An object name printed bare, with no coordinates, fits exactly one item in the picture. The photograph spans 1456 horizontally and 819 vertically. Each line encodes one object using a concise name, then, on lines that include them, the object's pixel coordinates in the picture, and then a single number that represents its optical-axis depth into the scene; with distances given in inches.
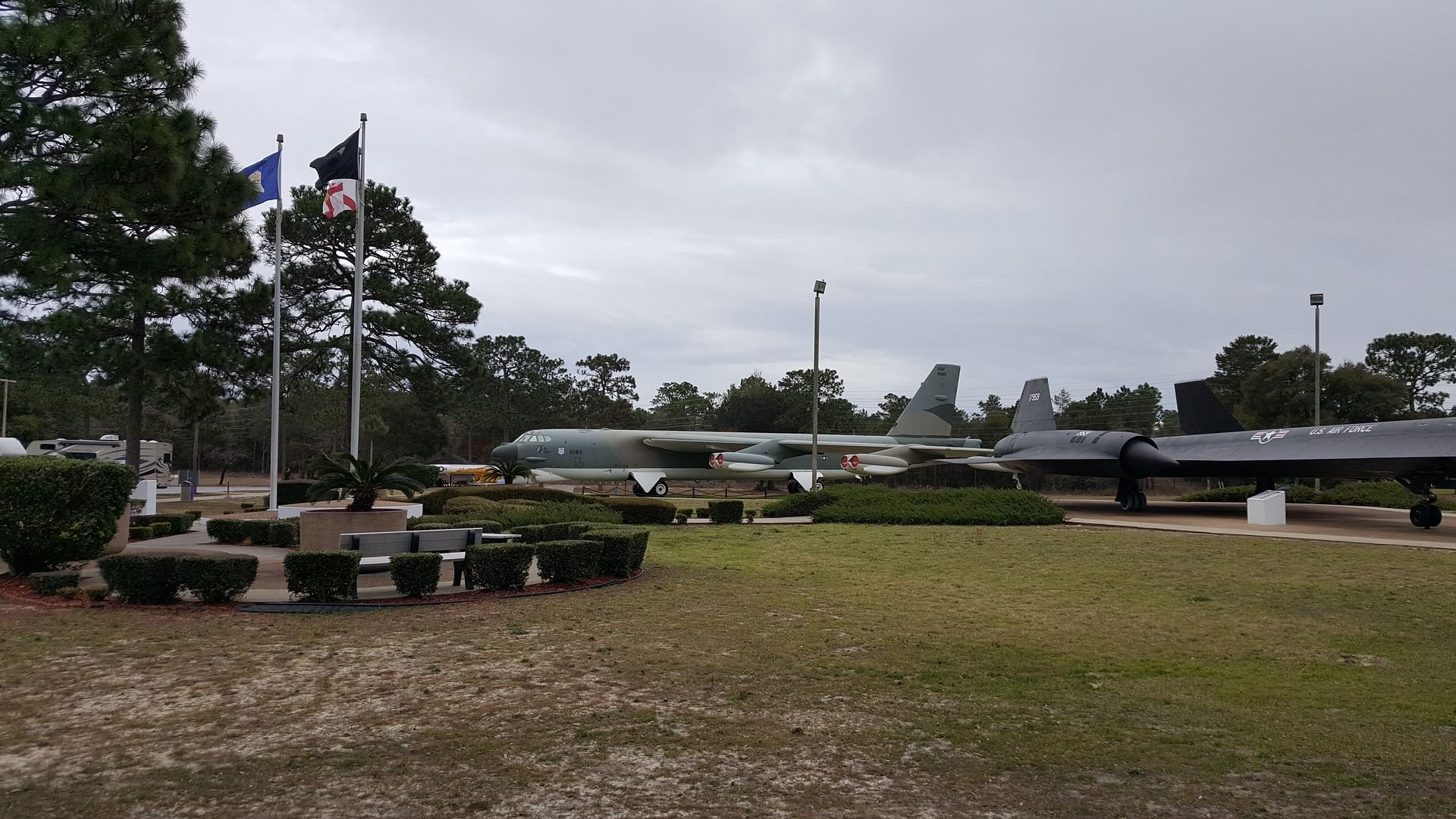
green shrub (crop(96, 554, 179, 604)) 360.5
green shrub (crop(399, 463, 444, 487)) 529.3
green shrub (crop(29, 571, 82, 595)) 383.6
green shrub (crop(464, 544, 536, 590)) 399.9
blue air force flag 733.3
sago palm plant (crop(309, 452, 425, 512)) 512.7
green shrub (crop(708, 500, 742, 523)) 925.8
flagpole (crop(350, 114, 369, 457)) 716.0
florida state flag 701.3
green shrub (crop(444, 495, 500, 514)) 753.0
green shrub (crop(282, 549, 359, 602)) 368.2
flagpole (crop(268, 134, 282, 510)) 802.8
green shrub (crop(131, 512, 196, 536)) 741.3
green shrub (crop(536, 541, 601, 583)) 430.3
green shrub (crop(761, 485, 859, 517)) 1016.9
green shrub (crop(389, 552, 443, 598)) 382.9
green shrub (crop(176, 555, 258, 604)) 362.0
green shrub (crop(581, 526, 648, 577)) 459.2
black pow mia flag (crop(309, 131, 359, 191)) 711.1
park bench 411.5
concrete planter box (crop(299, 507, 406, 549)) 495.5
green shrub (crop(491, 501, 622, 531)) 661.9
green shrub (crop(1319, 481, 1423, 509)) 1101.7
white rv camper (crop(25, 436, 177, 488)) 1412.4
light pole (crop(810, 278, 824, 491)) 1031.6
